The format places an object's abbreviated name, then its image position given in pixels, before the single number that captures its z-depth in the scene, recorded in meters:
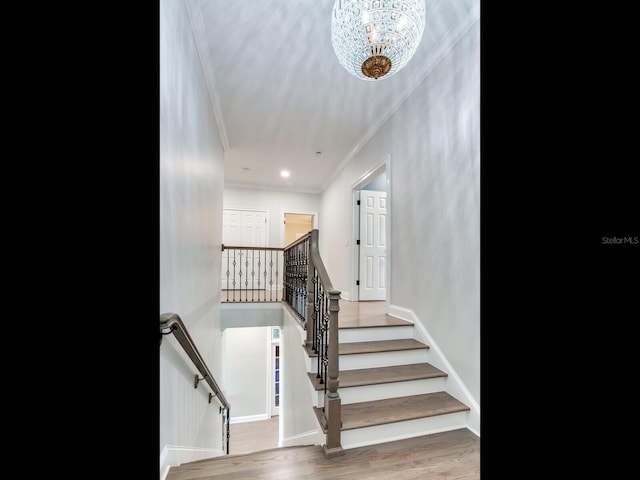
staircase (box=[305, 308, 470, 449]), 1.99
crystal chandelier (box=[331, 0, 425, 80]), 1.52
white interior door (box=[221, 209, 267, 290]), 6.45
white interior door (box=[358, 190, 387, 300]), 4.73
